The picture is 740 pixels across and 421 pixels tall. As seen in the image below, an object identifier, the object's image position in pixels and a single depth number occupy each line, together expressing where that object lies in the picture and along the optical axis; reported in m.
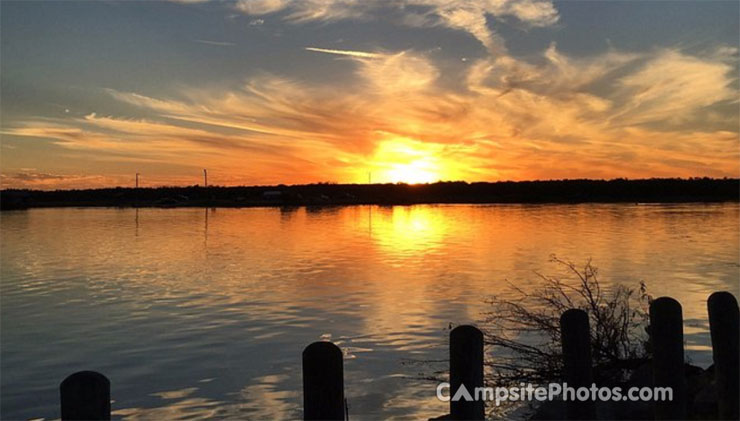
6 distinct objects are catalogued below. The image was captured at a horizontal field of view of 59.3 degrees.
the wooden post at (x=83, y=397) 3.45
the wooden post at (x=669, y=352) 5.02
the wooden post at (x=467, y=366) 4.40
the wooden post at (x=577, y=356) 4.89
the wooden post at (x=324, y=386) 3.78
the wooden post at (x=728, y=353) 5.18
